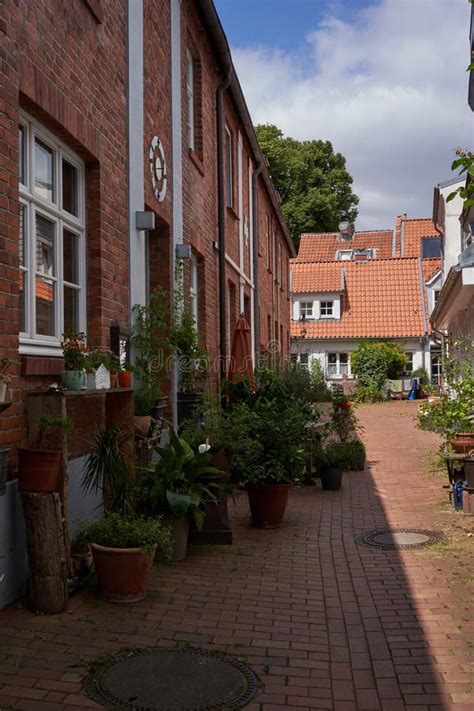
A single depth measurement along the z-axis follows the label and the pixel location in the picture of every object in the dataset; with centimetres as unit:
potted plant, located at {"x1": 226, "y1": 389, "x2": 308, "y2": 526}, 807
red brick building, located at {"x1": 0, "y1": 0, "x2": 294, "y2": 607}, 544
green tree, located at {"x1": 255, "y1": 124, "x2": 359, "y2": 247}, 4766
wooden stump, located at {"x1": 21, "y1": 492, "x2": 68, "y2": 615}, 509
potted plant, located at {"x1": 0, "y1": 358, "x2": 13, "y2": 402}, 482
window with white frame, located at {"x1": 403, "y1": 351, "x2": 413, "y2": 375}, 3737
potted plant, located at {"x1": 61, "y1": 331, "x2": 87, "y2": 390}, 596
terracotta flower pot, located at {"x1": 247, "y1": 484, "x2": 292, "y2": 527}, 814
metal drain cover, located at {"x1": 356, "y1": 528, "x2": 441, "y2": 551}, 761
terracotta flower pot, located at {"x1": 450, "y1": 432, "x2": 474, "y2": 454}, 1040
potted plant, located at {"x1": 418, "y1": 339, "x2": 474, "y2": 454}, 1070
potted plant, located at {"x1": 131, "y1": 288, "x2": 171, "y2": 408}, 841
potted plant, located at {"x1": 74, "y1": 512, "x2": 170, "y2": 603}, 538
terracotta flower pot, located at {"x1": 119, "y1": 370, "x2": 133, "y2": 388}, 719
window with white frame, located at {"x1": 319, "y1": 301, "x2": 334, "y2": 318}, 4062
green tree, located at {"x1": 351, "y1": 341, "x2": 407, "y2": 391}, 3479
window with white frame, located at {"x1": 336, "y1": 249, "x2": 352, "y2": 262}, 4678
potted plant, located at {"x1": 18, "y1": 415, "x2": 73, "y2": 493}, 517
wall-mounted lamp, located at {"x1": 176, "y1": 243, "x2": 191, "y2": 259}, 1025
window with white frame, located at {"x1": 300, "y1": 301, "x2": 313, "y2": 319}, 4106
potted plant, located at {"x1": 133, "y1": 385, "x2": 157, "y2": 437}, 783
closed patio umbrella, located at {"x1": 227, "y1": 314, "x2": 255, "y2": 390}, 1259
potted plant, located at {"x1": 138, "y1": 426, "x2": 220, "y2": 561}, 657
